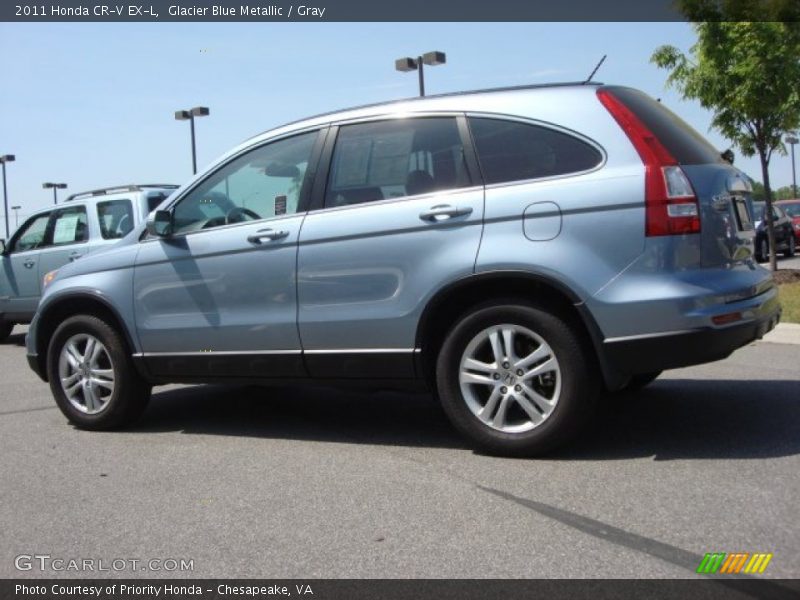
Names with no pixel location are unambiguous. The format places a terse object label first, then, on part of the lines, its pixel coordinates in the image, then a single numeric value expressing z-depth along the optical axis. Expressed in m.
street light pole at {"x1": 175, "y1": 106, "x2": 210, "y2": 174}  29.94
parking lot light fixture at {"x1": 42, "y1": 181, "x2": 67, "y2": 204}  51.66
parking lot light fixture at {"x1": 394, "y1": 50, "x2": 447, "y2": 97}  20.41
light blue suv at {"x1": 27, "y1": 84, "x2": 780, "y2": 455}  4.19
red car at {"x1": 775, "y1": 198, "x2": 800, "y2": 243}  24.23
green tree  13.10
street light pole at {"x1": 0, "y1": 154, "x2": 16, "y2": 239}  44.12
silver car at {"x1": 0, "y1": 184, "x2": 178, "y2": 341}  10.88
